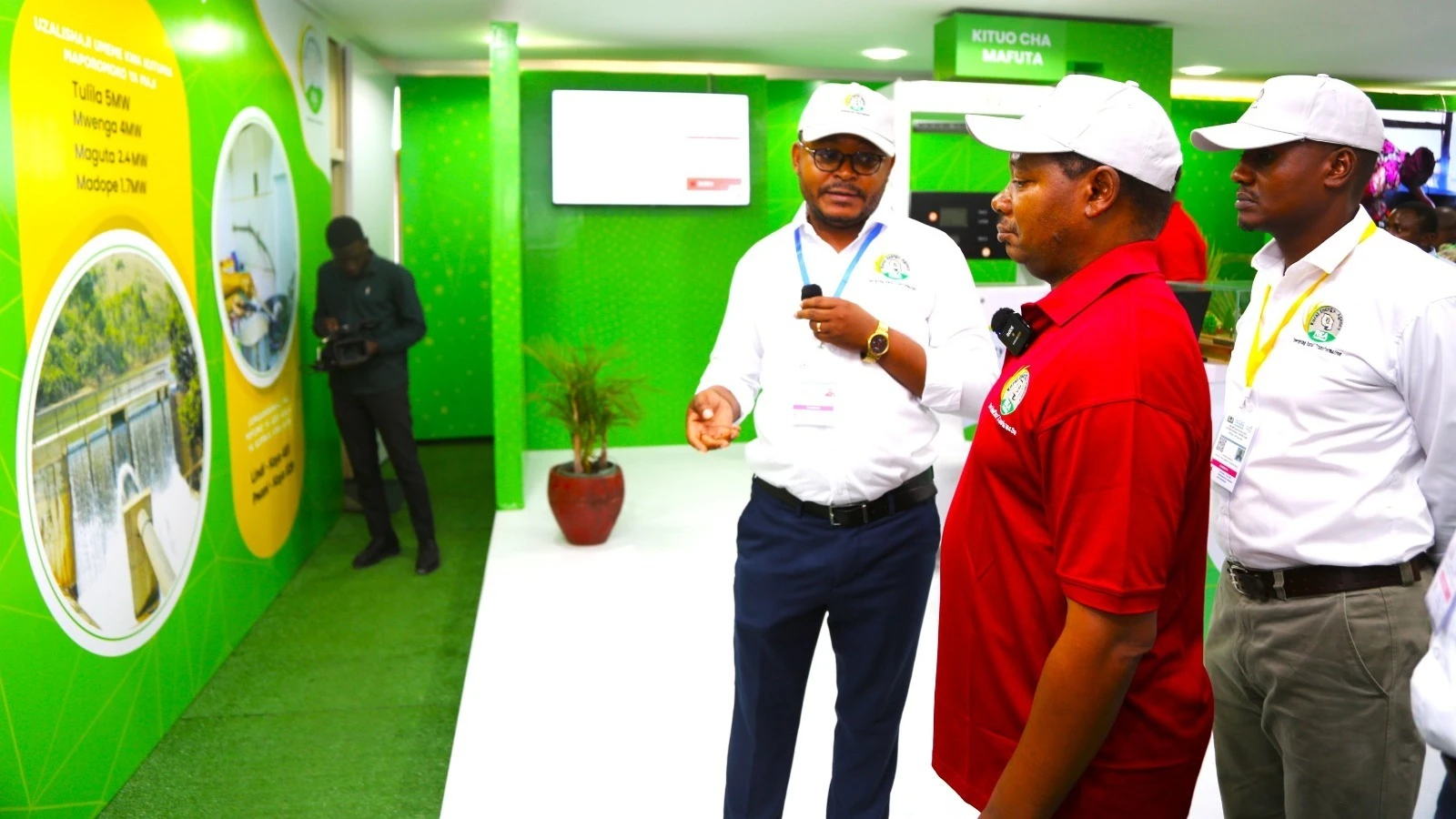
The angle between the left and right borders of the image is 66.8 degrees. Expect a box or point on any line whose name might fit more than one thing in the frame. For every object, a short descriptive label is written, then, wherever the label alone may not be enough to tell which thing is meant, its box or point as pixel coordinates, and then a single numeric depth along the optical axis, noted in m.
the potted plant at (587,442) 5.11
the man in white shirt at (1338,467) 1.71
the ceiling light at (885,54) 7.09
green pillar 5.64
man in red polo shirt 1.14
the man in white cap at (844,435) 2.13
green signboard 5.71
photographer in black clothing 4.84
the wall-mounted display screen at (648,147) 7.14
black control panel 5.48
